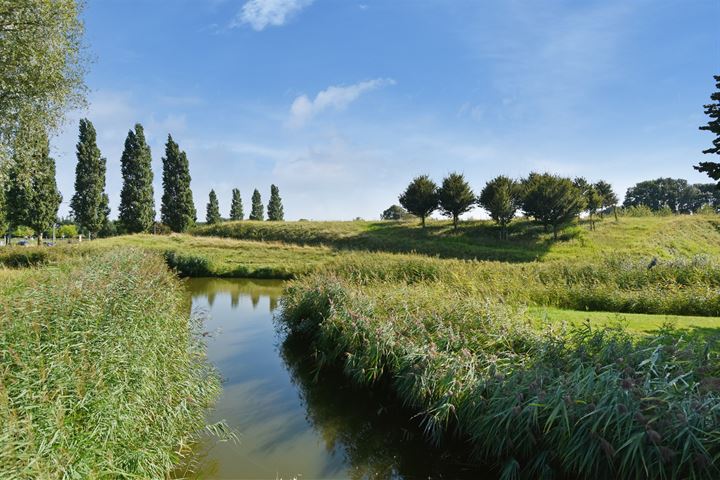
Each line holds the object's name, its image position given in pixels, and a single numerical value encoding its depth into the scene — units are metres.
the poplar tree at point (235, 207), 68.00
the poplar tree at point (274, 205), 68.44
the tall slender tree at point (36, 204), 37.84
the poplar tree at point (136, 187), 44.25
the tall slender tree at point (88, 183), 41.78
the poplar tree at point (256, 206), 69.00
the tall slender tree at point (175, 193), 48.56
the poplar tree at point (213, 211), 60.66
